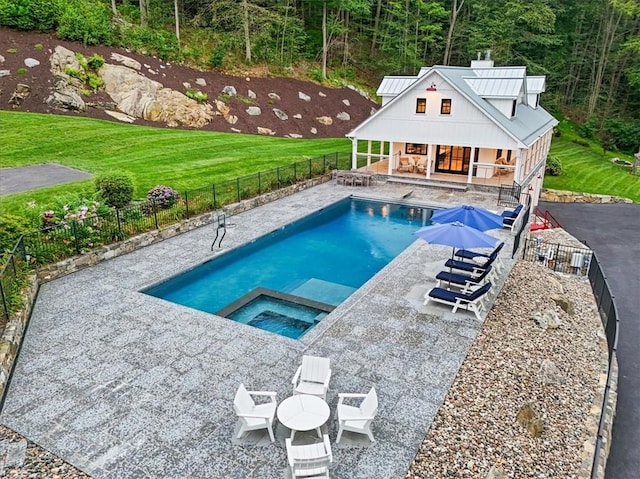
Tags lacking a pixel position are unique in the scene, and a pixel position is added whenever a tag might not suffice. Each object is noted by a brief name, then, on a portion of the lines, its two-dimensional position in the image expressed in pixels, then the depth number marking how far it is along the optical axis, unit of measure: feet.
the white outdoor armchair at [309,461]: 18.80
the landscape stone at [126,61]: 92.66
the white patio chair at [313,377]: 23.89
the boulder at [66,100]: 83.15
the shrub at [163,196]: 52.60
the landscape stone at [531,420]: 23.29
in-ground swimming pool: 37.83
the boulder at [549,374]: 27.58
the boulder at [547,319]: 34.19
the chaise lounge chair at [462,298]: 33.96
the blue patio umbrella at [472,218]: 38.81
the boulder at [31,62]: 84.23
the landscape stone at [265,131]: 102.56
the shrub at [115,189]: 49.37
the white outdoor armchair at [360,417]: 21.57
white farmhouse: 71.51
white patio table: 21.40
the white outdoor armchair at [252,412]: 21.63
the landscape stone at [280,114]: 108.98
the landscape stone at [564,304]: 38.34
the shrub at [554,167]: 102.17
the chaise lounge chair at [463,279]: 36.41
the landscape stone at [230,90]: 105.91
